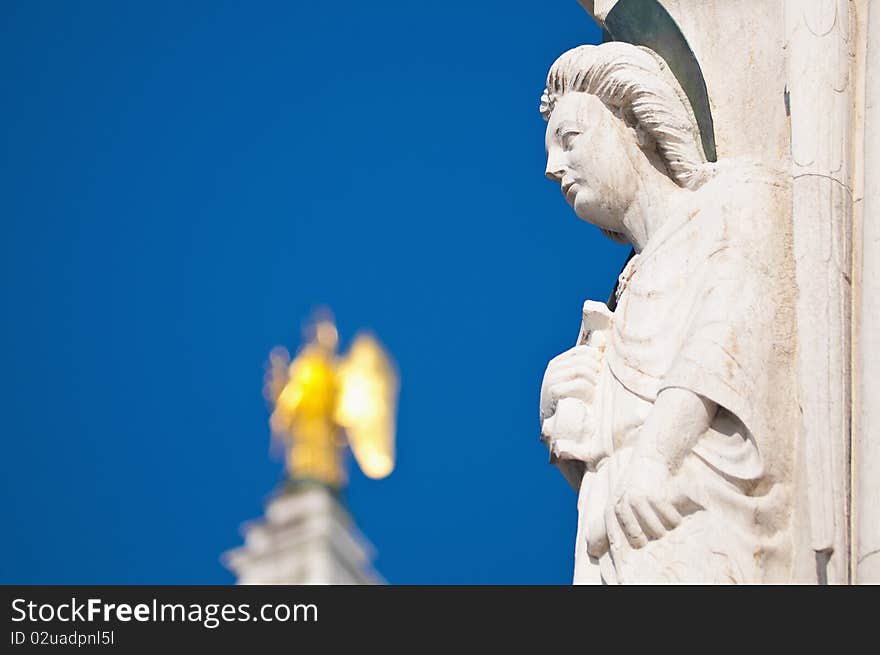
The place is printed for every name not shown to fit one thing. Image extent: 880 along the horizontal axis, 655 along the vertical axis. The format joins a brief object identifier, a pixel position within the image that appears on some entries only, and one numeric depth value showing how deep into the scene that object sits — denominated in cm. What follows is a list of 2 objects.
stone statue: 1575
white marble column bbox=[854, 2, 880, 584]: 1492
